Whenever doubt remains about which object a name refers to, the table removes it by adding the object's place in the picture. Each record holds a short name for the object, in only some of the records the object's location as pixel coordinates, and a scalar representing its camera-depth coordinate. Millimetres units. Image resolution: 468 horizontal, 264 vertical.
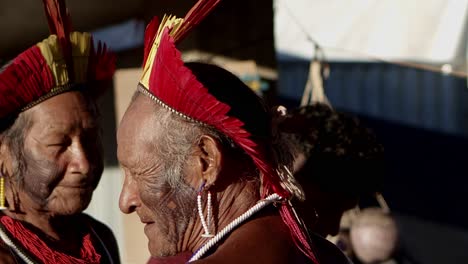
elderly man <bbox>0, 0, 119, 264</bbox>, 5387
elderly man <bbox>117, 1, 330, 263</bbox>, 3516
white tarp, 11133
